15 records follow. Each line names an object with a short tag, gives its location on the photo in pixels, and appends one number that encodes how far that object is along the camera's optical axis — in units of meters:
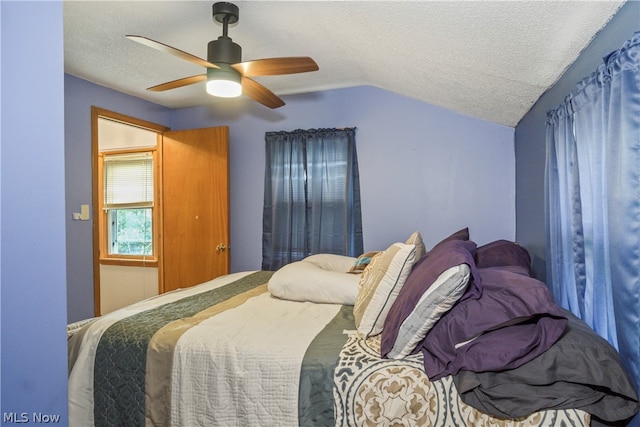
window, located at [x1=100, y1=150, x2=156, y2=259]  4.75
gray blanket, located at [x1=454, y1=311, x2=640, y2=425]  1.10
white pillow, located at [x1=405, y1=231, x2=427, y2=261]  1.92
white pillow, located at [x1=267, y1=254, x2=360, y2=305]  2.06
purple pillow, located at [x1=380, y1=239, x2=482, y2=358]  1.28
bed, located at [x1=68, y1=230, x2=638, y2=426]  1.15
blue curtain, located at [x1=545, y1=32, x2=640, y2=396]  1.06
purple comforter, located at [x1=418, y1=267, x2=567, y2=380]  1.18
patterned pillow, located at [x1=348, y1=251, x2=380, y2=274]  2.53
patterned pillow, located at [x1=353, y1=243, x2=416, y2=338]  1.59
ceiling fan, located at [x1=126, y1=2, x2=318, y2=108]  1.96
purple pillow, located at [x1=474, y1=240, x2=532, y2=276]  2.04
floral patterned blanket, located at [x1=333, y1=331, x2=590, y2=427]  1.19
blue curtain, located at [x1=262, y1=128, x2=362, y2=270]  3.48
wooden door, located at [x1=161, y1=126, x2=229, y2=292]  3.70
